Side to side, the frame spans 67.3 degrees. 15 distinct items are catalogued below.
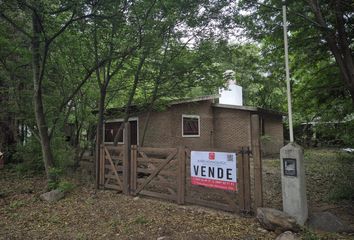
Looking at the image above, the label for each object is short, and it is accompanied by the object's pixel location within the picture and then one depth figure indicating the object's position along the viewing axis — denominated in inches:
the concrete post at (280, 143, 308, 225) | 170.9
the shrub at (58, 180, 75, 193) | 276.8
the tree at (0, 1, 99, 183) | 233.6
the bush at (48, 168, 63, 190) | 289.5
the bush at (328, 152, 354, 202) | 231.9
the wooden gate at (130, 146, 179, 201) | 233.1
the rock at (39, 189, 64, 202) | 263.9
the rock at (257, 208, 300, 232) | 160.6
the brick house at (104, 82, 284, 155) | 550.3
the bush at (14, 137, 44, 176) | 386.6
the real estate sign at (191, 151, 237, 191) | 198.2
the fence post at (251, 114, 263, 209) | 185.2
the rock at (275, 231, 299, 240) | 149.0
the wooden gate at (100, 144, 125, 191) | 278.4
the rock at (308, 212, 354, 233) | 164.9
